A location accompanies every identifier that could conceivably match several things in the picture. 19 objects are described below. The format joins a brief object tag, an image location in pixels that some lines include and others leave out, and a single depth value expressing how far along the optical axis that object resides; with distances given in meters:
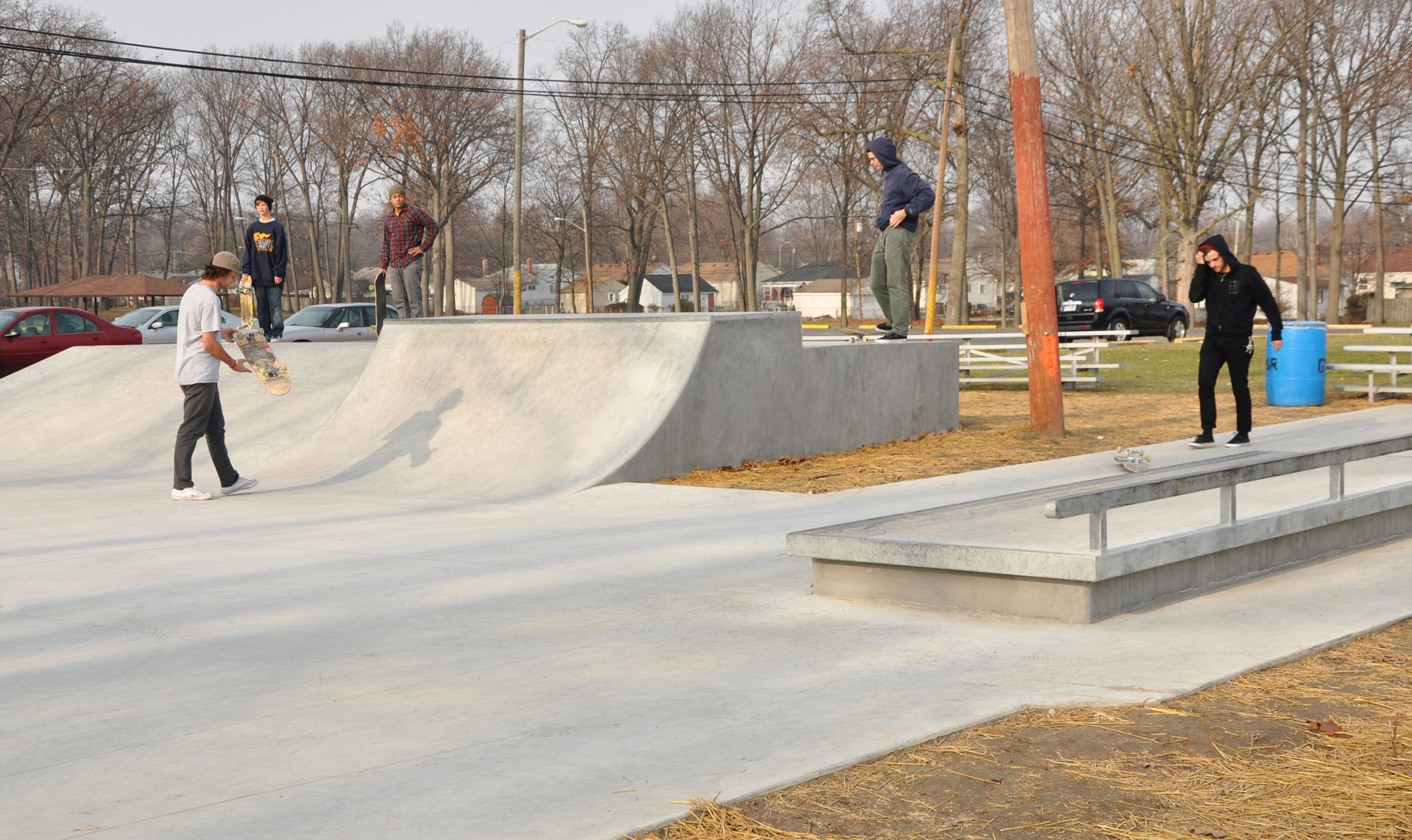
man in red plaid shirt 13.39
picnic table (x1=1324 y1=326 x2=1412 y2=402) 14.52
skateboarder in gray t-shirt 8.61
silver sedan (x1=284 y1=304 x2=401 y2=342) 24.92
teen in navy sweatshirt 13.99
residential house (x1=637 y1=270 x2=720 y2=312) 122.51
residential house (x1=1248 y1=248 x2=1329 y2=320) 98.88
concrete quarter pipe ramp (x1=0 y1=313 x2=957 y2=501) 9.48
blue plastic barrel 14.73
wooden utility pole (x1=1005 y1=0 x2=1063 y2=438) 11.09
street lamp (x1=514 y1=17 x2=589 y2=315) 32.53
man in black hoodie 10.04
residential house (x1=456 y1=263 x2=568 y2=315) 124.69
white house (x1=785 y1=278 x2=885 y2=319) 116.88
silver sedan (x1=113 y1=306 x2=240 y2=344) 24.84
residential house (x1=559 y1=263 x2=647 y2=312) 122.44
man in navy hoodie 11.12
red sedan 21.14
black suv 30.92
